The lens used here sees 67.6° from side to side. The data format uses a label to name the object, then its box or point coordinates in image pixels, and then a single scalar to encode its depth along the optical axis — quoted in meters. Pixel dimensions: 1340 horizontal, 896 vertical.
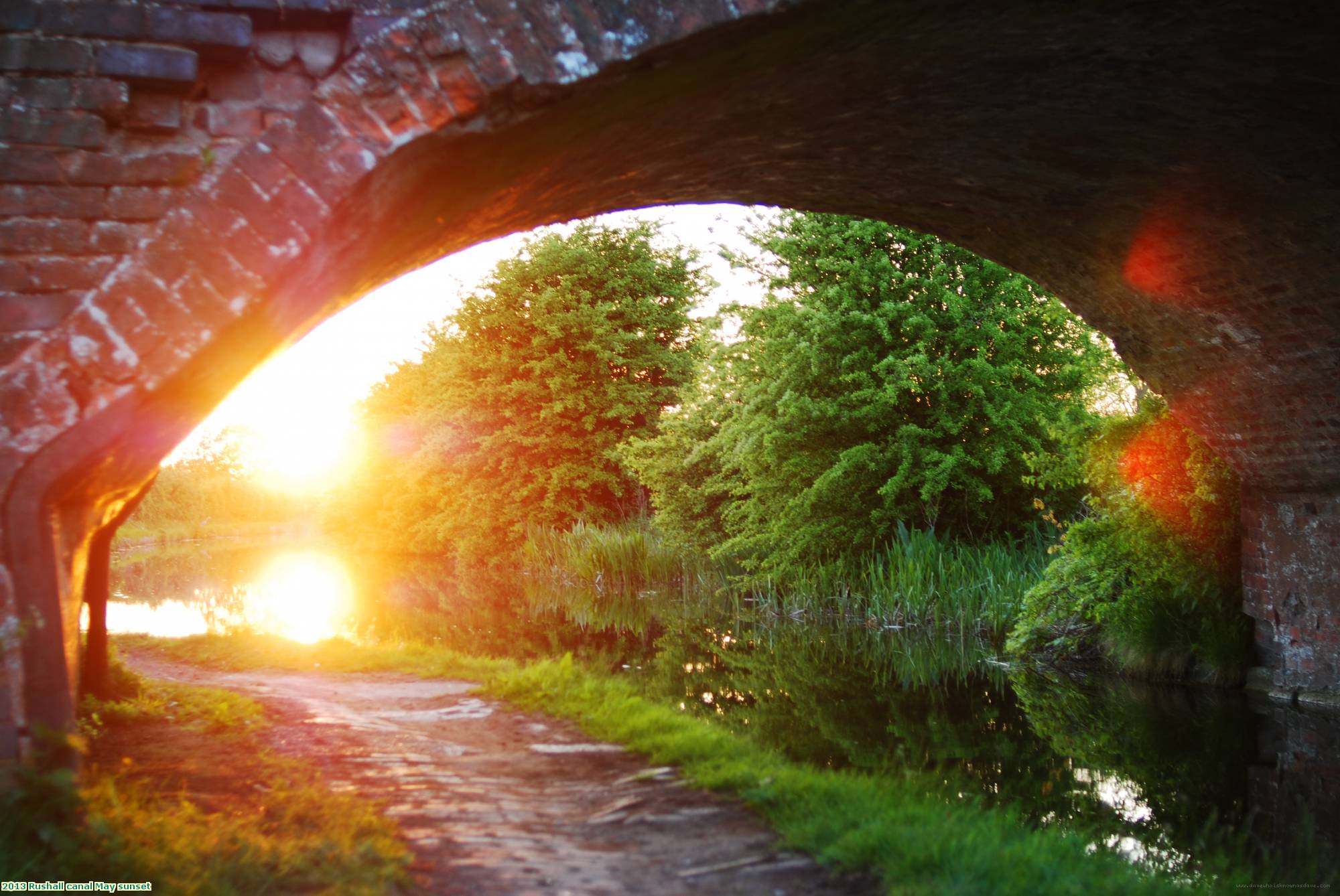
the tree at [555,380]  22.97
